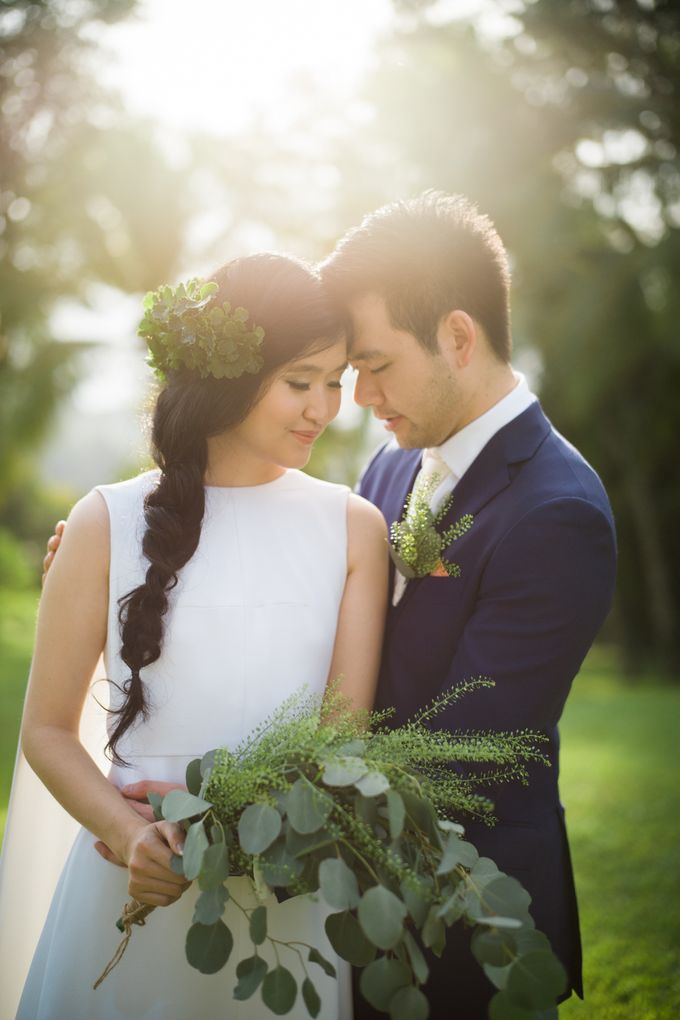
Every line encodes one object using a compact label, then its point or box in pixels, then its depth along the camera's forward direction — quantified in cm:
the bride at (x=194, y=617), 253
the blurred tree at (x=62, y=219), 1312
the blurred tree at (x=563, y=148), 1223
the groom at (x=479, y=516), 269
